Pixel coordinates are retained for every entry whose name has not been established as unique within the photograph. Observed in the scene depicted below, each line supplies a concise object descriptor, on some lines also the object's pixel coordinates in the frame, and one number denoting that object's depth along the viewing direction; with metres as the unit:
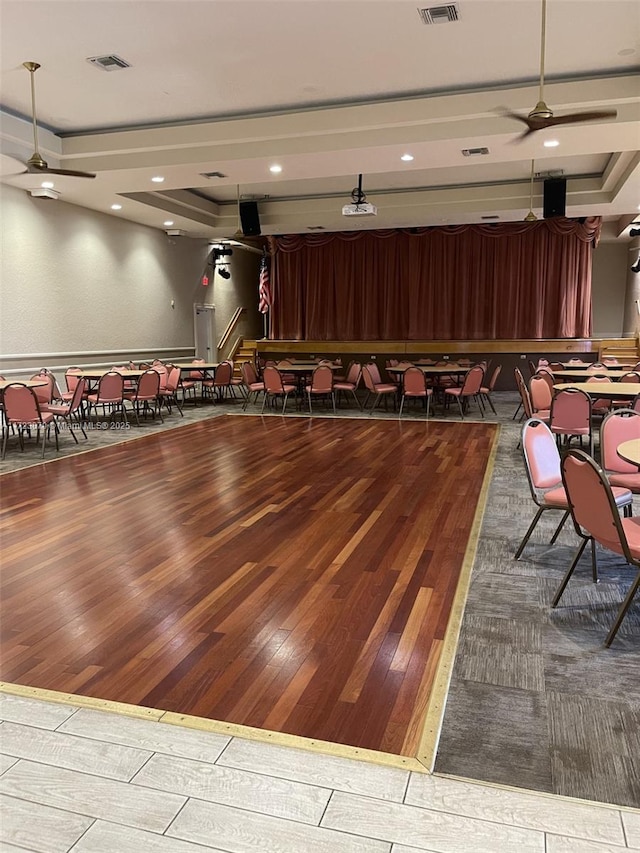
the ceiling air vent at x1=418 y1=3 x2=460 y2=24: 5.09
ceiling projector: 9.71
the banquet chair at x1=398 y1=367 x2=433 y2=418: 9.37
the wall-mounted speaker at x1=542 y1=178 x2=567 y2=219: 10.16
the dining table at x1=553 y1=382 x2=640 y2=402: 5.80
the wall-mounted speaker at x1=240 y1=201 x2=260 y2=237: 11.94
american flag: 16.30
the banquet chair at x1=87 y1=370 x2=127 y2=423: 8.53
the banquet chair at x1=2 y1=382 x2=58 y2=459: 6.82
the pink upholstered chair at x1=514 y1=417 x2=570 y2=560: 3.57
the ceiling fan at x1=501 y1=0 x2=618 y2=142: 4.84
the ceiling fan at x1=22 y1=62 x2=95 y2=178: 6.10
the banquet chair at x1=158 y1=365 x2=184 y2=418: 10.31
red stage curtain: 14.59
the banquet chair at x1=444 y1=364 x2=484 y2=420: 9.41
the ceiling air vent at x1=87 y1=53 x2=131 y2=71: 5.97
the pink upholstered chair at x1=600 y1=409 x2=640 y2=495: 4.18
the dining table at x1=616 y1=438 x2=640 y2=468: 2.90
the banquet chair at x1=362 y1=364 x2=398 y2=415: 10.12
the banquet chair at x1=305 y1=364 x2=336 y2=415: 10.26
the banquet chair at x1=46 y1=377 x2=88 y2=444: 7.48
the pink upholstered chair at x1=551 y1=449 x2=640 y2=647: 2.61
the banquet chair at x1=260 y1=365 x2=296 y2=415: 10.32
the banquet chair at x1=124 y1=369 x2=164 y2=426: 9.16
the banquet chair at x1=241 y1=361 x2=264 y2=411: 10.98
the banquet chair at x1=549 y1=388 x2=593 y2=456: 5.91
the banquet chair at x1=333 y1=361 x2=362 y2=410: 10.73
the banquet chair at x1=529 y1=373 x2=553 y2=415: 6.98
